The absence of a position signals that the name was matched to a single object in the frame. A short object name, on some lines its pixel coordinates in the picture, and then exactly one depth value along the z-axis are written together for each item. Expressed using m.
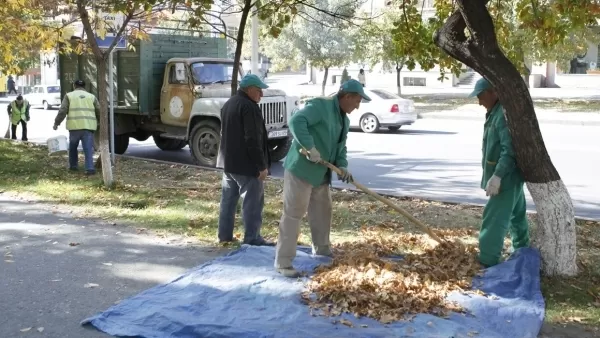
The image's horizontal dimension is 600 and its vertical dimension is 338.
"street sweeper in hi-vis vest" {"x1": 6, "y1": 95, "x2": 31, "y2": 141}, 19.45
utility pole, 15.78
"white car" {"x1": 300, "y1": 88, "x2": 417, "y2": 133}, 21.52
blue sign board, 13.09
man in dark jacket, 7.02
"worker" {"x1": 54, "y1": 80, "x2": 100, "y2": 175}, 12.36
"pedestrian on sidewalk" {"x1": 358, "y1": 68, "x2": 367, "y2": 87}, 31.59
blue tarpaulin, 4.86
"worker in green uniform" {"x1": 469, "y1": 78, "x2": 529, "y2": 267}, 6.14
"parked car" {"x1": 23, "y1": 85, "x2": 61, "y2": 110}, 35.28
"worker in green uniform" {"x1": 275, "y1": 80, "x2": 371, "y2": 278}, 6.05
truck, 14.38
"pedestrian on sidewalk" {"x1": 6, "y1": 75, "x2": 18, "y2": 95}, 42.19
